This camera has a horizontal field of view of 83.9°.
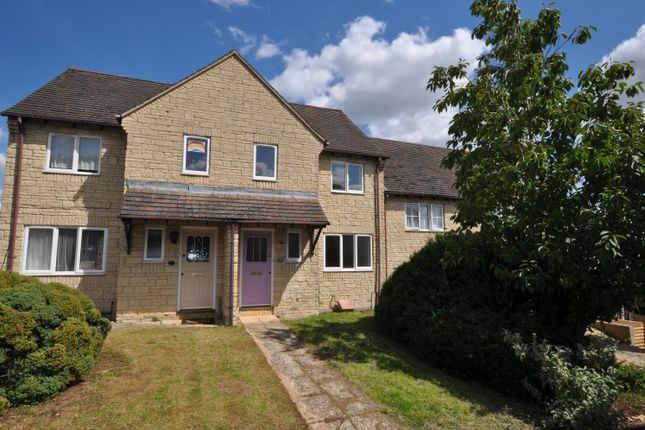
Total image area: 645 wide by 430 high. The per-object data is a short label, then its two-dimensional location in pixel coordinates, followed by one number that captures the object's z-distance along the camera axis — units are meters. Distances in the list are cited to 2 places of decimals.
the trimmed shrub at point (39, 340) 5.26
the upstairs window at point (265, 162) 12.55
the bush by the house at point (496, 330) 5.94
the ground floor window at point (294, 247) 12.62
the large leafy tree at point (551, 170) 6.35
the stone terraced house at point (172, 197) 10.82
